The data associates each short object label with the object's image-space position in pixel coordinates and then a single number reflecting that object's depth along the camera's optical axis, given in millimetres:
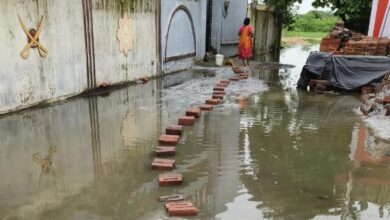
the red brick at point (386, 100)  7094
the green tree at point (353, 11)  16016
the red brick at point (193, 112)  7062
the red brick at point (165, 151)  5184
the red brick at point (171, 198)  3953
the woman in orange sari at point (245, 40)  13758
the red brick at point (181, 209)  3660
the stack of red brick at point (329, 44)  11102
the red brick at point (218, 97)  8692
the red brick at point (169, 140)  5633
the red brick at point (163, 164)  4734
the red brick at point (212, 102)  8133
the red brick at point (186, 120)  6605
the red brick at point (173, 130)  6043
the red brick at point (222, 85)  10063
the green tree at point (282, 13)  21406
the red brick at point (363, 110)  7408
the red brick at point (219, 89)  9475
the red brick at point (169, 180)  4301
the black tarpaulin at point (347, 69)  9672
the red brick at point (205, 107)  7688
